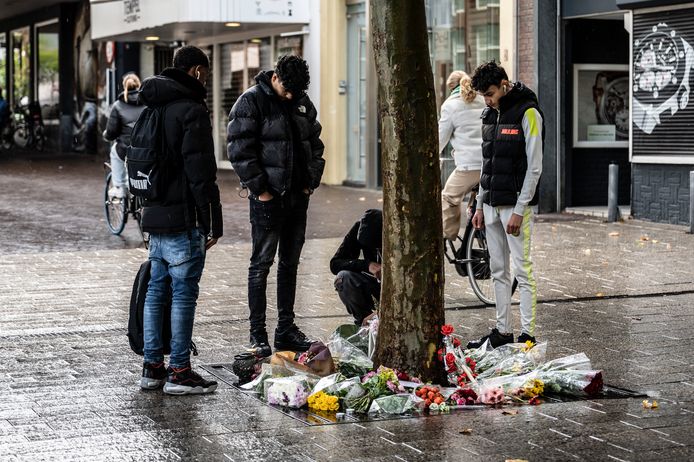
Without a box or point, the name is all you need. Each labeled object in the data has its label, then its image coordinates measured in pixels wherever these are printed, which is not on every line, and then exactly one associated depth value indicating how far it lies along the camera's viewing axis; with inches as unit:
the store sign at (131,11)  1604.7
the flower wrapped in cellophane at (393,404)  383.5
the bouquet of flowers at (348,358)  425.1
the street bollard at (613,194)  976.6
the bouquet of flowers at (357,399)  384.8
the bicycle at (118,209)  880.3
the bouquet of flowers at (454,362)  410.4
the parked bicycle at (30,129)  2356.4
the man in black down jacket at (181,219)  412.4
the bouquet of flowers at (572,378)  403.4
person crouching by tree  478.9
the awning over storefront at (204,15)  1452.4
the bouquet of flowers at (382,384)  391.1
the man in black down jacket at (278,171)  466.8
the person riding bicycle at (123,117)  844.0
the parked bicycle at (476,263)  594.9
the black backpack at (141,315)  430.5
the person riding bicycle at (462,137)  623.3
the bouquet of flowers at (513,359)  424.9
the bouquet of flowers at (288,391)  389.5
